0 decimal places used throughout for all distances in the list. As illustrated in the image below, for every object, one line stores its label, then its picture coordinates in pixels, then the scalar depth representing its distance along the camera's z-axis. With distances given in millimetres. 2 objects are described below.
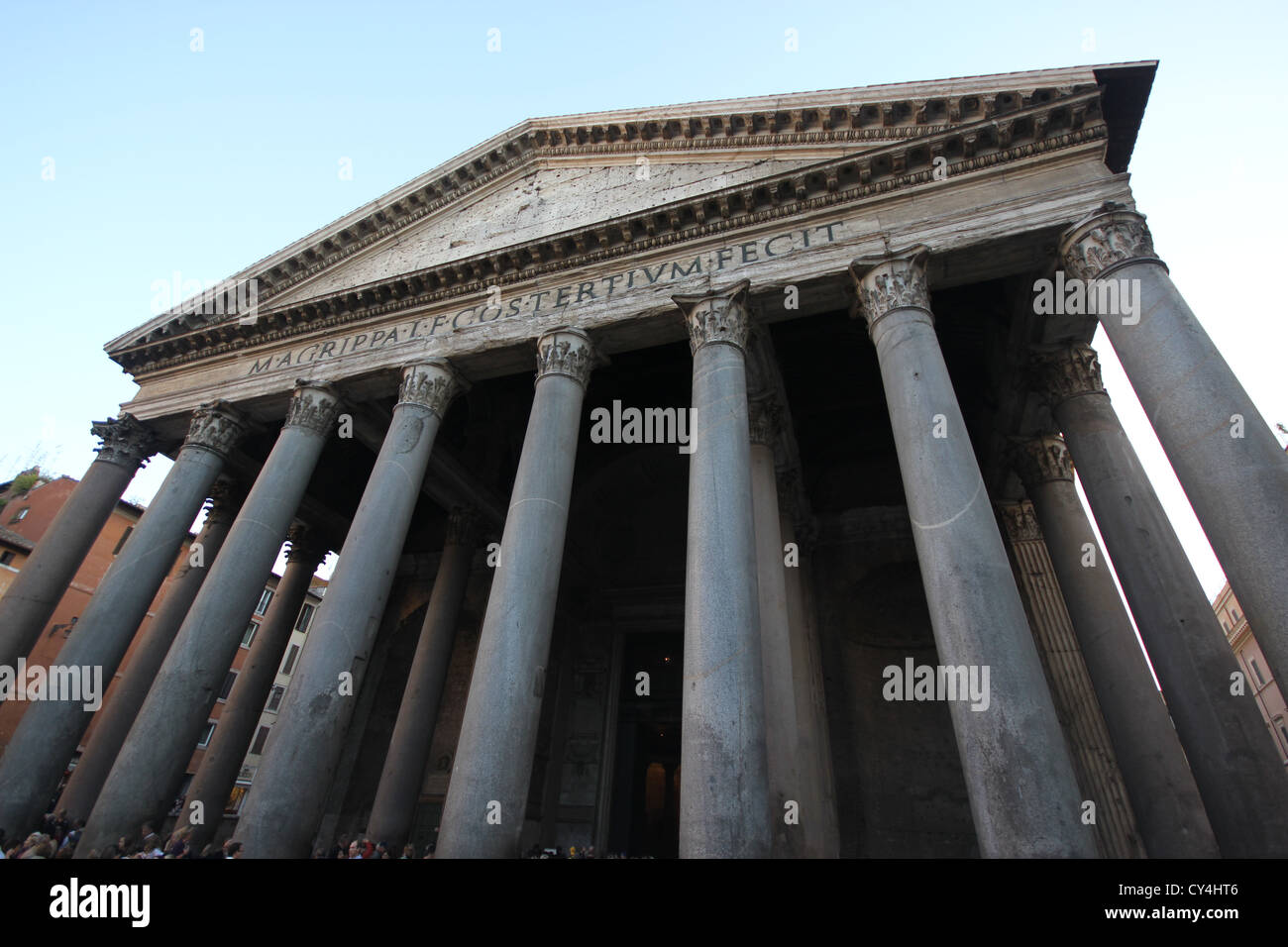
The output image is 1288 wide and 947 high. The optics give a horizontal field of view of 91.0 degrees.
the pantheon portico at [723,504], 5891
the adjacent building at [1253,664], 24438
